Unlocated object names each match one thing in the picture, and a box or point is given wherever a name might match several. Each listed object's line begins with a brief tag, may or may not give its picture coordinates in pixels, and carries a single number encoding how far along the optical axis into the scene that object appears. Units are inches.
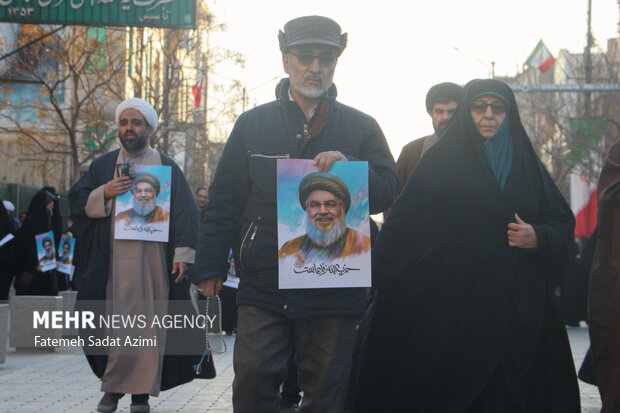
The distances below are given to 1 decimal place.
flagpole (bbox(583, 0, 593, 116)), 1079.6
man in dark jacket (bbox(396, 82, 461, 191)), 279.4
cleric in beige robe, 270.5
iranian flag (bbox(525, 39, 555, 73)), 1183.6
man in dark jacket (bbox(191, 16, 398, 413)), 169.0
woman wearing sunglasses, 183.9
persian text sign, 539.8
